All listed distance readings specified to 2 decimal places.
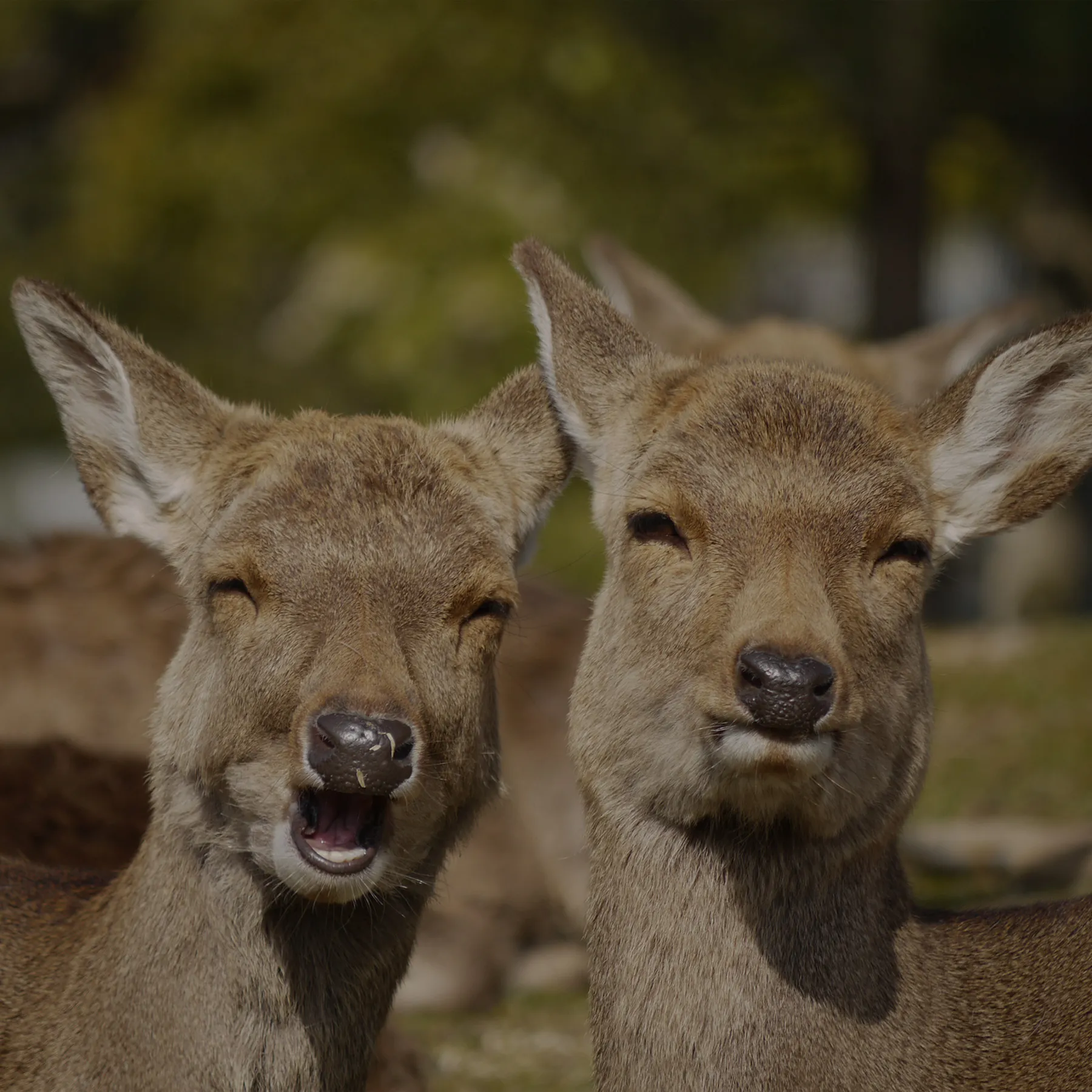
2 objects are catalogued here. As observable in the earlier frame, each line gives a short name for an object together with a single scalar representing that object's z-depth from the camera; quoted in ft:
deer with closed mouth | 29.63
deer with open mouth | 29.91
